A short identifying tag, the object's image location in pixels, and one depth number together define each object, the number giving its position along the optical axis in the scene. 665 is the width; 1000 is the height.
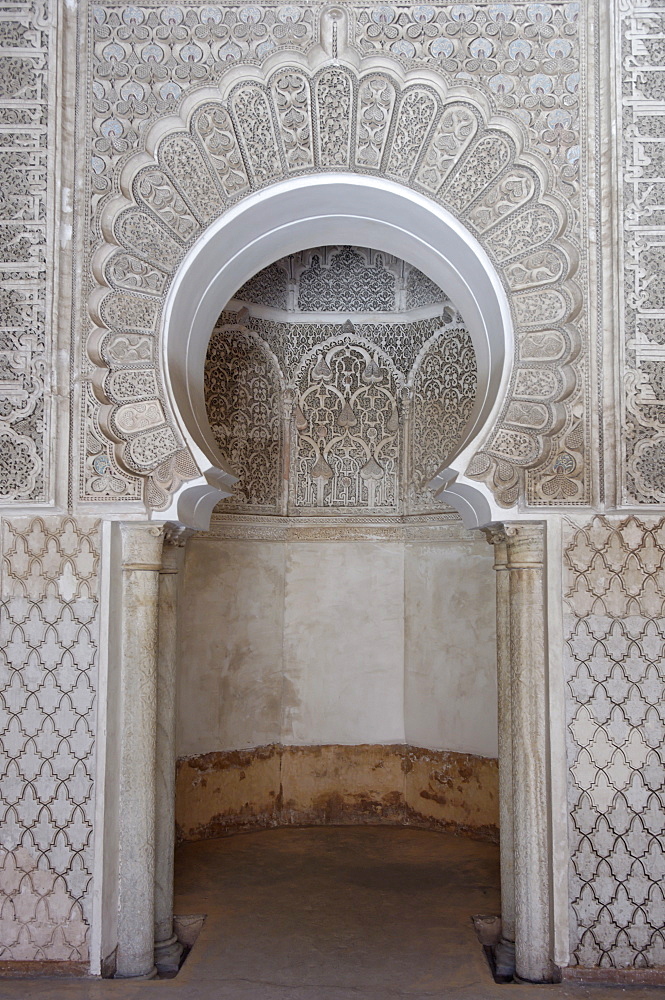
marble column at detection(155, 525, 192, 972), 4.18
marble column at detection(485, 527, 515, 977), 4.10
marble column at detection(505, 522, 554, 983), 3.85
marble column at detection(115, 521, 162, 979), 3.88
